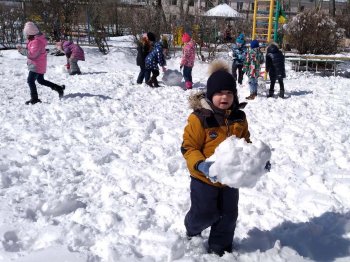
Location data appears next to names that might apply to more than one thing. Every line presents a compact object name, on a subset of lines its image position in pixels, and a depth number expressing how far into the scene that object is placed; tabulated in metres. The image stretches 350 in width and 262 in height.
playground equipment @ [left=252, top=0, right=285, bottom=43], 11.82
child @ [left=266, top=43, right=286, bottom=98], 9.58
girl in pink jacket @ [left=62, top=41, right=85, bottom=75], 12.27
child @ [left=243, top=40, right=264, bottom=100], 9.61
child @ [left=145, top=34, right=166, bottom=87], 10.31
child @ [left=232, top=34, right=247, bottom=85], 10.80
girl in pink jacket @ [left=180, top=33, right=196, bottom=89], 10.28
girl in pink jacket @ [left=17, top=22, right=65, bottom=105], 7.70
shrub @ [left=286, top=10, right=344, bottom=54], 16.39
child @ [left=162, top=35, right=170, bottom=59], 15.02
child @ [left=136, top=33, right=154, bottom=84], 10.66
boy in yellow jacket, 2.74
